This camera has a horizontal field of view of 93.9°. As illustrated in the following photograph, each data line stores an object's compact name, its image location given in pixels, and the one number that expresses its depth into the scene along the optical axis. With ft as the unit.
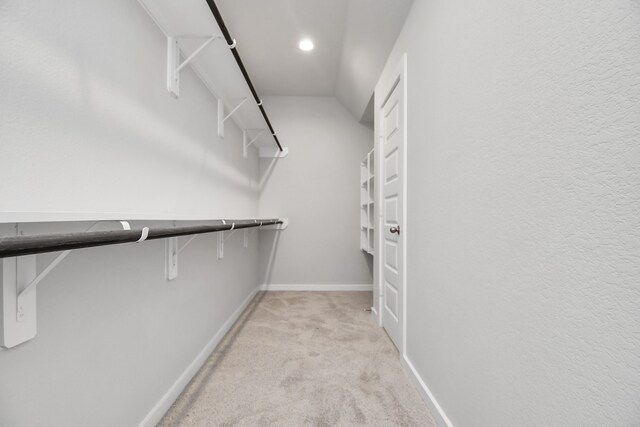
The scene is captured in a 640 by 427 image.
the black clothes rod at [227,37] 3.70
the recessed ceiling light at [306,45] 8.67
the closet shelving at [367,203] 10.87
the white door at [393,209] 6.17
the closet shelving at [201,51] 3.86
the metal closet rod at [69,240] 1.50
